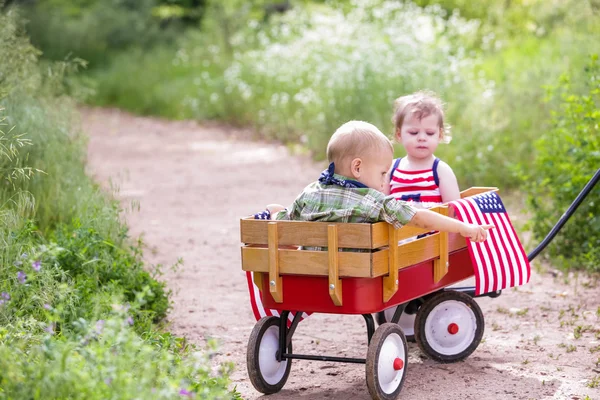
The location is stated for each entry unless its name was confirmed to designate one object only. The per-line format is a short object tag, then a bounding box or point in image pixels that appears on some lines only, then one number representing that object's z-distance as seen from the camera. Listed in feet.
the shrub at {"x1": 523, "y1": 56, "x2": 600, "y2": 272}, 37.39
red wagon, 23.11
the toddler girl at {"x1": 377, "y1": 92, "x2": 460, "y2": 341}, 28.91
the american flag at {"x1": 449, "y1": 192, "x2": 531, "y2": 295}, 27.05
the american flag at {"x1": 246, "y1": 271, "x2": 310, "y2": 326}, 26.40
